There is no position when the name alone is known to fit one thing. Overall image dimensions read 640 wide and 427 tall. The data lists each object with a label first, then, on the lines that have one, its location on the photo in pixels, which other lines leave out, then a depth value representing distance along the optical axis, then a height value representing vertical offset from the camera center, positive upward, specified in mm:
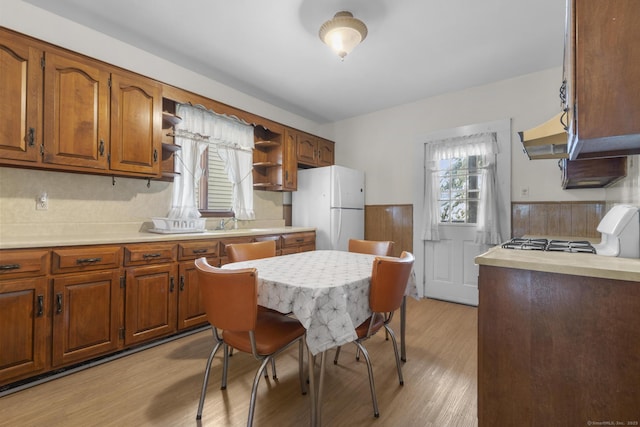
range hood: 1504 +433
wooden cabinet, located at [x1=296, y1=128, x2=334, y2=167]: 4047 +947
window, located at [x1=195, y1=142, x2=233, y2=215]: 3291 +317
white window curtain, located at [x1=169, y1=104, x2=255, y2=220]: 2928 +688
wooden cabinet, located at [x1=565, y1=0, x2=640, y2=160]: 958 +504
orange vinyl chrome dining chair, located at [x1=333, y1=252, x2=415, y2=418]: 1493 -404
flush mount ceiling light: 2168 +1424
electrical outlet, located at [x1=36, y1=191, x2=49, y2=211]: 2174 +76
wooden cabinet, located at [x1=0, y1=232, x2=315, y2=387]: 1714 -624
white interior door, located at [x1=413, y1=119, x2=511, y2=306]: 3232 -371
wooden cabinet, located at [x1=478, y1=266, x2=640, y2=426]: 1006 -514
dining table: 1282 -411
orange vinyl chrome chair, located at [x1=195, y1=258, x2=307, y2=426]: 1262 -474
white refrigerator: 3859 +133
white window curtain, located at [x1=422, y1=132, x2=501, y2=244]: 3225 +406
